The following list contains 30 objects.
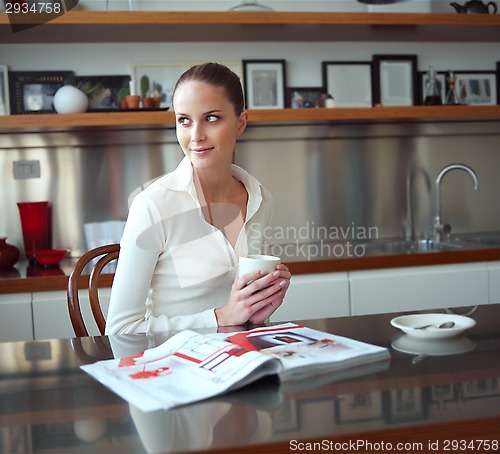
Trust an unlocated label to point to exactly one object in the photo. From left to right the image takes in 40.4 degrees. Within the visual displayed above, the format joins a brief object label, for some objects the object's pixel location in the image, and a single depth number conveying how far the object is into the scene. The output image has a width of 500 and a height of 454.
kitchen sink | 3.31
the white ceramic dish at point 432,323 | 1.22
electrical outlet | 3.21
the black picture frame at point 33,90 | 3.14
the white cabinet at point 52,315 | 2.61
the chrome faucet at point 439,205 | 3.38
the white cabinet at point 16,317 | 2.59
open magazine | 0.95
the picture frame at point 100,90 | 3.19
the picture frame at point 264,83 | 3.32
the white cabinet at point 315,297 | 2.78
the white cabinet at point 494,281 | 2.95
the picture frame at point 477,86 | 3.56
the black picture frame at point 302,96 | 3.37
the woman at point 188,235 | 1.60
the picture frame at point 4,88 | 3.11
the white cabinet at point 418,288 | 2.84
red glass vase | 3.11
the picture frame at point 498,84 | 3.62
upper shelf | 2.87
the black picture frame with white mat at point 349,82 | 3.41
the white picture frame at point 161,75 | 3.24
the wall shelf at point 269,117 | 2.81
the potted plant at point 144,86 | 3.20
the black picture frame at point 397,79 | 3.46
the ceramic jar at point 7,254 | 2.89
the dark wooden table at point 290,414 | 0.79
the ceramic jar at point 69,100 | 2.96
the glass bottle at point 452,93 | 3.43
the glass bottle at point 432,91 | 3.26
